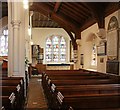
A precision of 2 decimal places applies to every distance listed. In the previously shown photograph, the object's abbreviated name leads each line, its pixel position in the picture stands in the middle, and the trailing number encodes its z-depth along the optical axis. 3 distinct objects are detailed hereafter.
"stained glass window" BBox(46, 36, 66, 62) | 9.82
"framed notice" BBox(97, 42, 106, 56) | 3.98
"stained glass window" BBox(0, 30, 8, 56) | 8.91
